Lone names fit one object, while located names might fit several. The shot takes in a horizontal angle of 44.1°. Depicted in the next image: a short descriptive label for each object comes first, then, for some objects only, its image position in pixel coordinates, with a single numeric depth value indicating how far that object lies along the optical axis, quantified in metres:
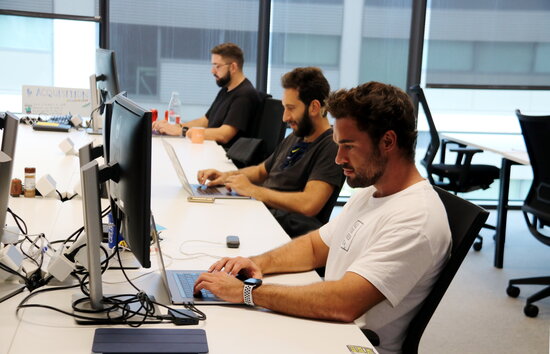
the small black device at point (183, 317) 1.60
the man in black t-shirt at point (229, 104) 4.64
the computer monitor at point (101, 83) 3.97
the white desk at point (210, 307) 1.50
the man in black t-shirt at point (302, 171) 2.81
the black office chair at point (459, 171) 4.77
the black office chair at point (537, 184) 3.63
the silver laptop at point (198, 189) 2.93
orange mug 4.47
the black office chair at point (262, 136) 3.84
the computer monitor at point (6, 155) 1.73
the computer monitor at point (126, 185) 1.48
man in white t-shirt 1.67
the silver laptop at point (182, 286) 1.74
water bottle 5.54
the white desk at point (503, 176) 4.25
